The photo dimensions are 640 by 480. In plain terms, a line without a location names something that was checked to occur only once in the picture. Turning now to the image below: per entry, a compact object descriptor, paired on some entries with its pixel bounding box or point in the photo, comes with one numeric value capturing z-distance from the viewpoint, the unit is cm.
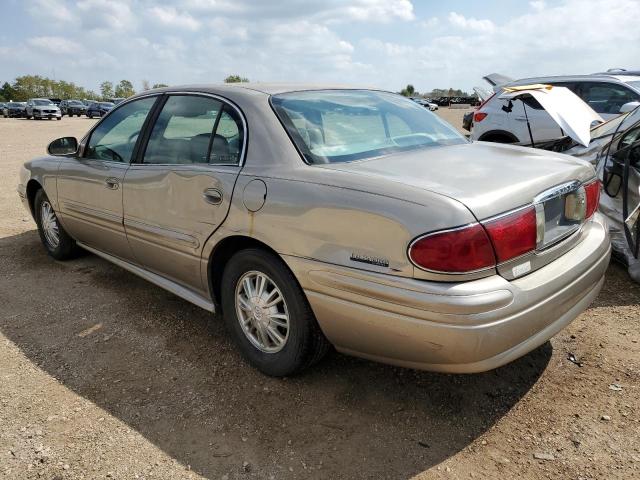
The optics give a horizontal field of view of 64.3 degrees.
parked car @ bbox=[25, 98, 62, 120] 3850
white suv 760
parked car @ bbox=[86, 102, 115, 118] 4109
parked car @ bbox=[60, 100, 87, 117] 4756
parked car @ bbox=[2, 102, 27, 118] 4434
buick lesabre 205
